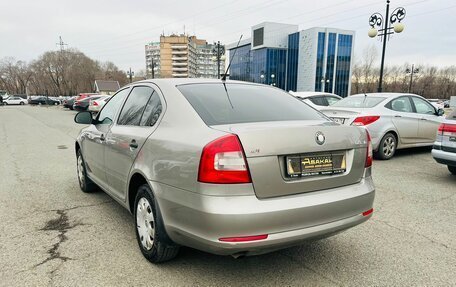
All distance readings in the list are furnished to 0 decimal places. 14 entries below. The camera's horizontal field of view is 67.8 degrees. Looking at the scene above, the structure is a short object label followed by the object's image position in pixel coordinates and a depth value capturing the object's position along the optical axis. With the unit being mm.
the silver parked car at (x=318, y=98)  10906
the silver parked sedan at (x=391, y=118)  7773
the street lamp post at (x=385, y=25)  15898
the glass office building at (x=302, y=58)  77500
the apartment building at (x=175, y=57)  140625
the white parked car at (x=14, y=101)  57706
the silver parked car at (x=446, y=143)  5770
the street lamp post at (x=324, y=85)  73475
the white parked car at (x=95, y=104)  20422
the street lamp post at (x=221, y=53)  23962
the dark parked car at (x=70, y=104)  34475
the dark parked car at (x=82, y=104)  26669
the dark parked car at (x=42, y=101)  59156
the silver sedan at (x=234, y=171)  2305
